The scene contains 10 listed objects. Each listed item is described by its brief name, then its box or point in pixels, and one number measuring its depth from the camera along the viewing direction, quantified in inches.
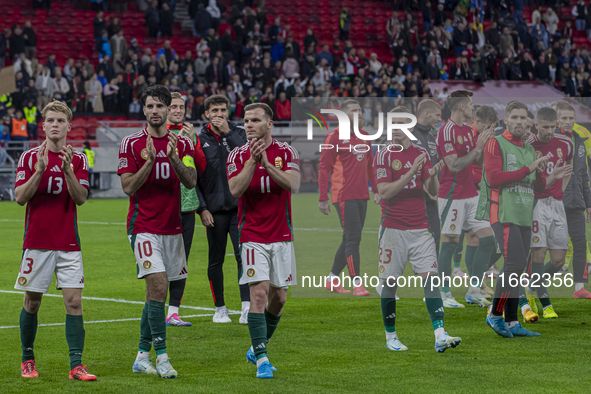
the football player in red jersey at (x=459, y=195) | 653.9
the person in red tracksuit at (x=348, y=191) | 741.9
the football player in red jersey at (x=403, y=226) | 505.0
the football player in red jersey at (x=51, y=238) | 440.1
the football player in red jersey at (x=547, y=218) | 614.7
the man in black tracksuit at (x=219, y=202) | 611.8
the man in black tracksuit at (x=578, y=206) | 697.0
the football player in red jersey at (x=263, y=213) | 446.9
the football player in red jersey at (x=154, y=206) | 446.6
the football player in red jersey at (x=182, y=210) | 595.2
